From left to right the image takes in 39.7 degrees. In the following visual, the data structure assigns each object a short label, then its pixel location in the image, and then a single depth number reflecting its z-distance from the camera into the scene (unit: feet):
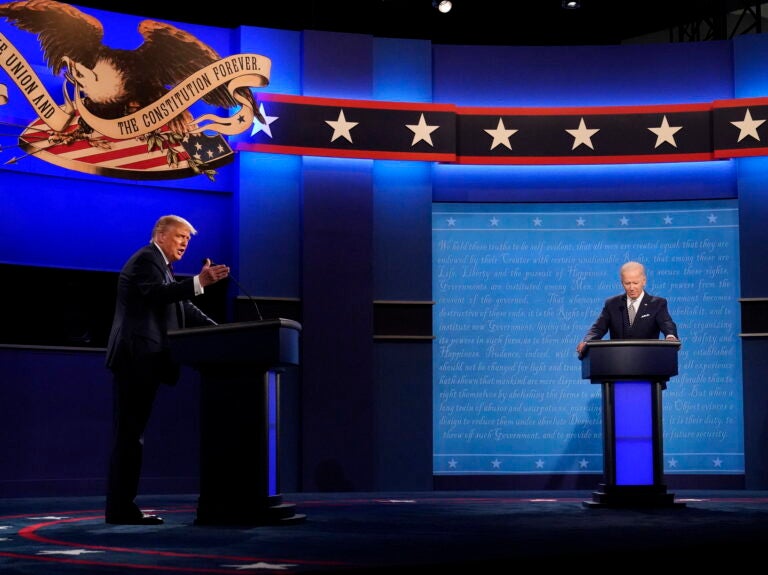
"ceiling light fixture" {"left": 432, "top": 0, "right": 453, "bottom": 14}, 31.22
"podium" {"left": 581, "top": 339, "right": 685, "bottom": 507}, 20.62
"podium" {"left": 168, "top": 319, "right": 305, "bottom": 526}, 16.90
